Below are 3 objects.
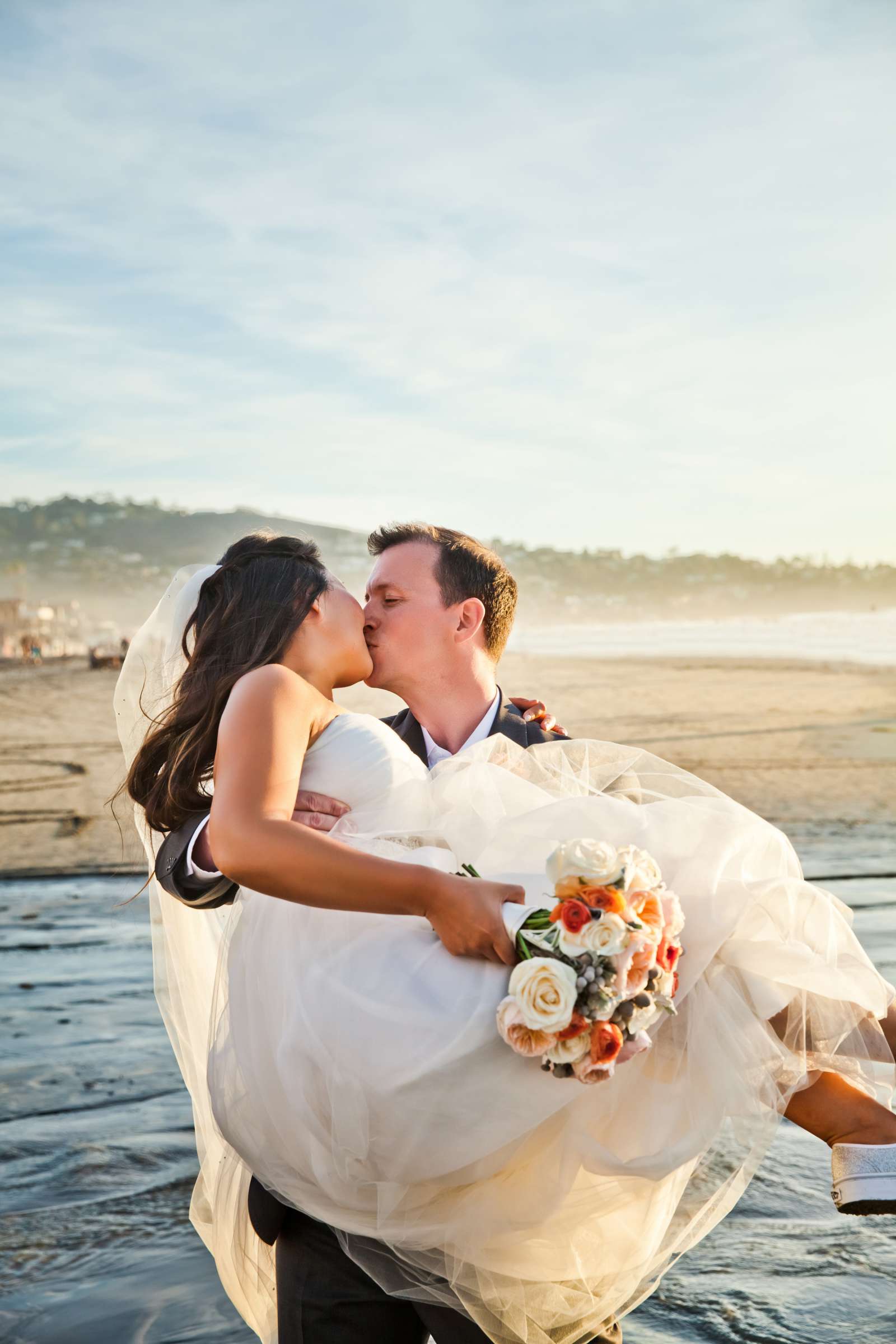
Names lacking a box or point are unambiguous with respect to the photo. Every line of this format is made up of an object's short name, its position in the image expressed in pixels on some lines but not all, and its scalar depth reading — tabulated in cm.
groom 409
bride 230
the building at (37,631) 4562
